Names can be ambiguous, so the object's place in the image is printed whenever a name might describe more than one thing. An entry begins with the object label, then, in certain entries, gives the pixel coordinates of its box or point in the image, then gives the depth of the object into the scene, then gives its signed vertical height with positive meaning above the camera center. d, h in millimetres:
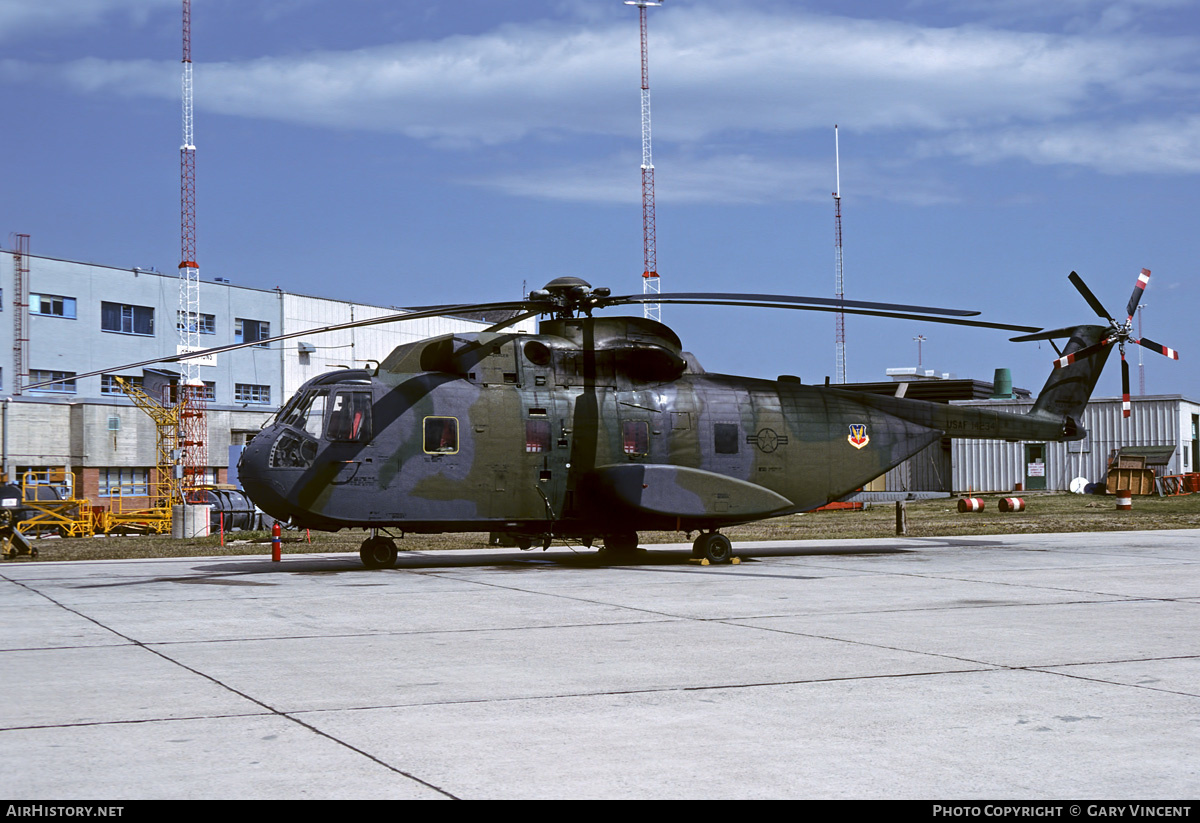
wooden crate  53312 -1351
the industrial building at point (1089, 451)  59438 +135
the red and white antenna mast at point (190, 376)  62188 +6070
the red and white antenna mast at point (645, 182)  90000 +22673
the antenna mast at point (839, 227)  92062 +19082
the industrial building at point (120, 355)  61531 +7372
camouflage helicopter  19344 +417
